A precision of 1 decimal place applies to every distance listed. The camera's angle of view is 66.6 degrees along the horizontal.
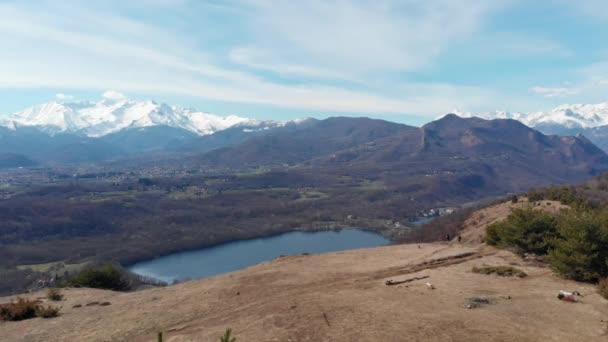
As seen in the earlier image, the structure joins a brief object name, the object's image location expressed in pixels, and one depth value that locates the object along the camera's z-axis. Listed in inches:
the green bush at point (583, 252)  1120.8
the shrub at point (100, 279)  1462.8
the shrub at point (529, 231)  1387.8
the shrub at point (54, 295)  1173.7
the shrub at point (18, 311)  990.4
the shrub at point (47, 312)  1003.9
